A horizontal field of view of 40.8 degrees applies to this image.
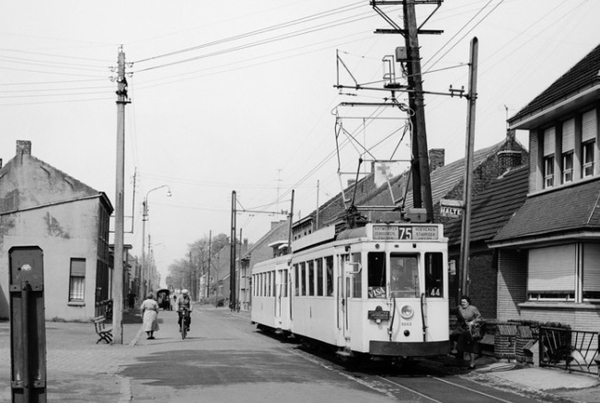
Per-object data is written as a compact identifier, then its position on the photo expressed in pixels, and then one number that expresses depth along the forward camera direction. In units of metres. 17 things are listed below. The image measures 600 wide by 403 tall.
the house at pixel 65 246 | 38.69
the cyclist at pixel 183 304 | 28.05
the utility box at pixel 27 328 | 5.54
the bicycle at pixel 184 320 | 27.49
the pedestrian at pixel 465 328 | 18.20
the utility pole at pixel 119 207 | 25.08
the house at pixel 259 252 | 94.50
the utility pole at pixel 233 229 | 70.38
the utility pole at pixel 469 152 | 20.16
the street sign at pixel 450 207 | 20.14
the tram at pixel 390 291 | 16.39
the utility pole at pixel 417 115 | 21.20
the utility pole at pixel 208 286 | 111.19
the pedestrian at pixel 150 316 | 27.69
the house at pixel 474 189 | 23.58
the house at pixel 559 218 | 18.25
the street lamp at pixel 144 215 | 72.81
